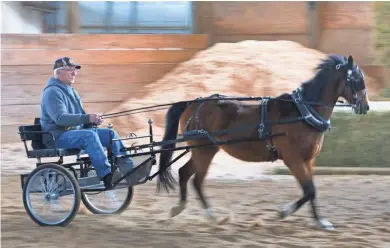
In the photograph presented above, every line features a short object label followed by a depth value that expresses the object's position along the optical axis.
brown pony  11.83
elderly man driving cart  11.73
